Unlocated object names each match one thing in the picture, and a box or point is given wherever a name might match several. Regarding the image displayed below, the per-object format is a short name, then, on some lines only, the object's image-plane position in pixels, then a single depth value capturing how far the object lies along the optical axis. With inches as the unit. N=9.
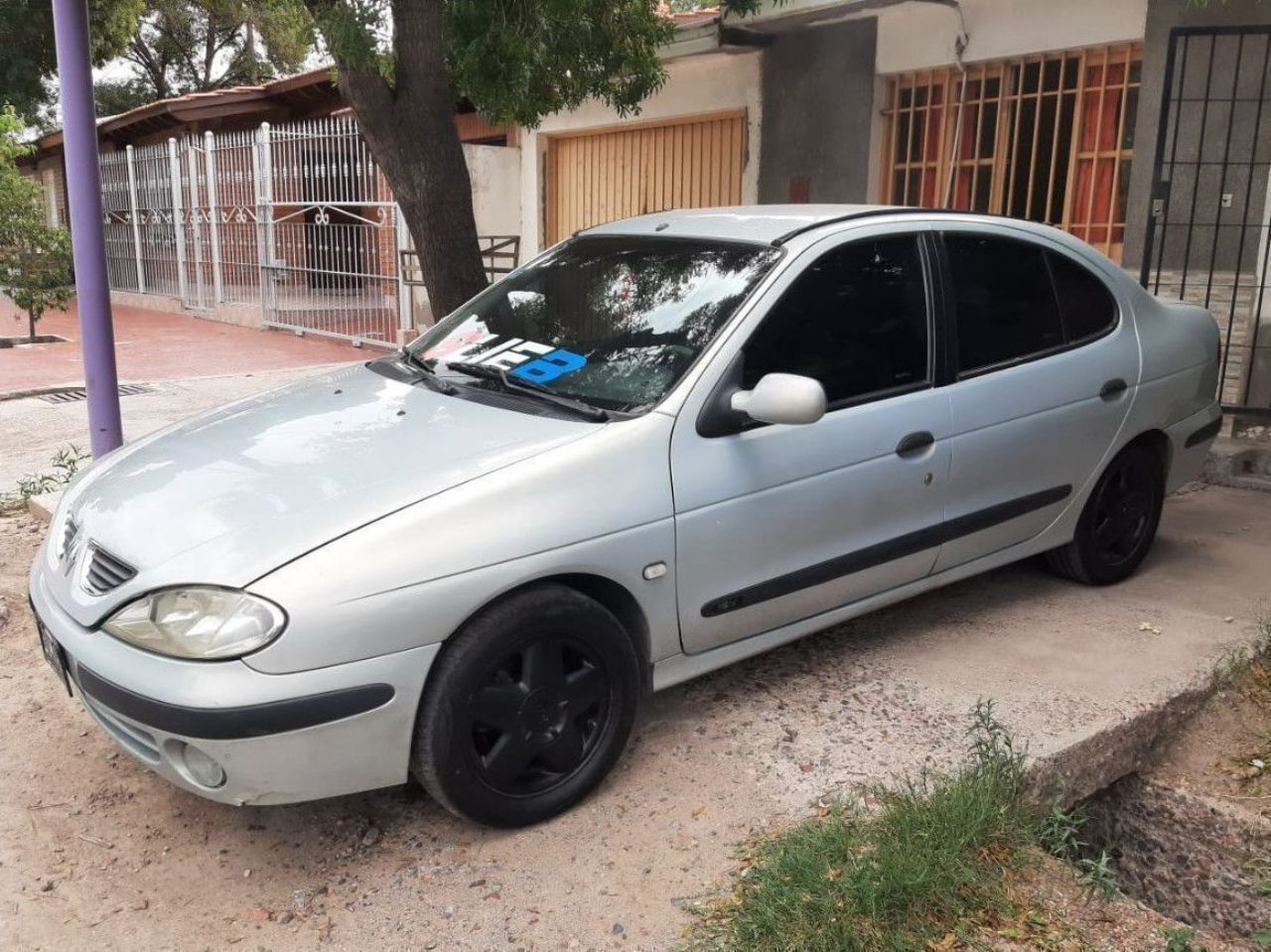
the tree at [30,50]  669.2
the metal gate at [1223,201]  263.1
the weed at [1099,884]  105.7
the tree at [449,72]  209.3
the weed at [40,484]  230.1
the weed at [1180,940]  99.5
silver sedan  102.3
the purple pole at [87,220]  187.9
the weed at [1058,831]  113.7
